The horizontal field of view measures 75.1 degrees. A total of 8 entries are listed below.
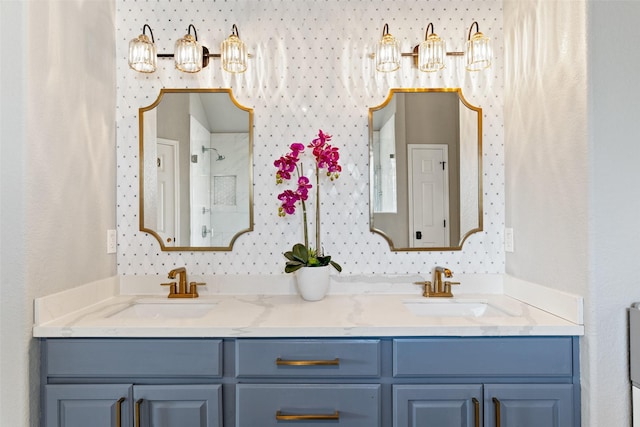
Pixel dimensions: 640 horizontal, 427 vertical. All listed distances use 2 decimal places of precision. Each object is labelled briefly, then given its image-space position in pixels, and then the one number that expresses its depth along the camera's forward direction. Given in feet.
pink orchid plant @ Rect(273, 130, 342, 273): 6.35
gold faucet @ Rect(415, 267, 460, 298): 6.55
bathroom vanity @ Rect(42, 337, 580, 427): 4.77
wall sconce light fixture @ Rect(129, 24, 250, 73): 6.29
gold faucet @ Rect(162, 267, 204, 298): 6.57
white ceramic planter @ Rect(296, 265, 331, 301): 6.23
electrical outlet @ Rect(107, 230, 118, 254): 6.57
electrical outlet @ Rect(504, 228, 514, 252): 6.61
